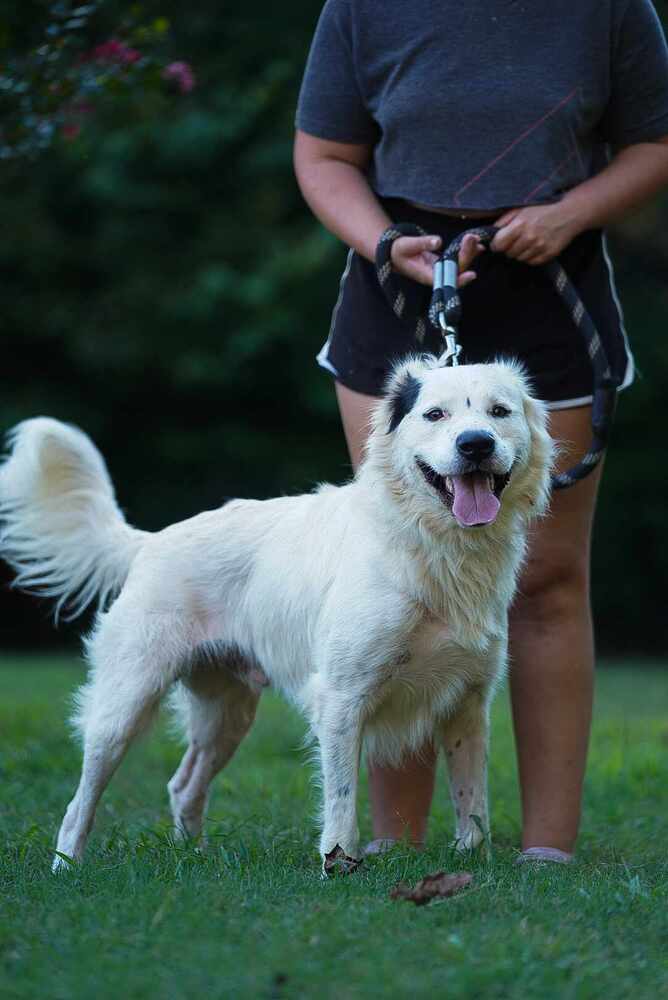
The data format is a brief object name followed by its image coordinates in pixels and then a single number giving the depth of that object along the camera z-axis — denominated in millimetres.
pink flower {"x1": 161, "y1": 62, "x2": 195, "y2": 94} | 6402
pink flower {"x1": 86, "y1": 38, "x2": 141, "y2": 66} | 6277
